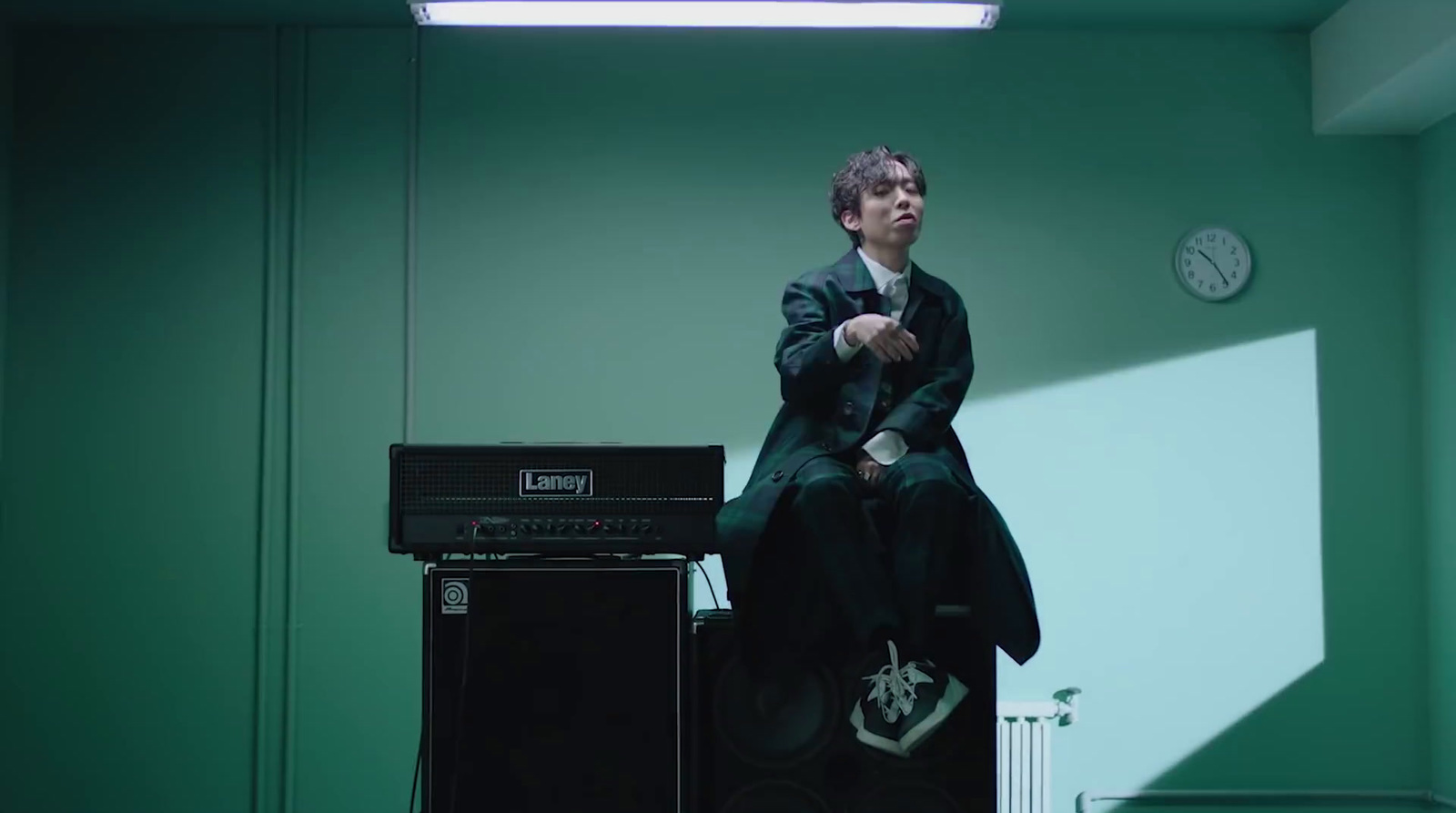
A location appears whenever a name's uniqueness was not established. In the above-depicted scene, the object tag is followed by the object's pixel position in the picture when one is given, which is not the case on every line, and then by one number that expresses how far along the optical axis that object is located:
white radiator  3.65
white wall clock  3.83
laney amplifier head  2.21
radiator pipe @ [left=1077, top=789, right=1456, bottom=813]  3.71
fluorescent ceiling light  3.03
